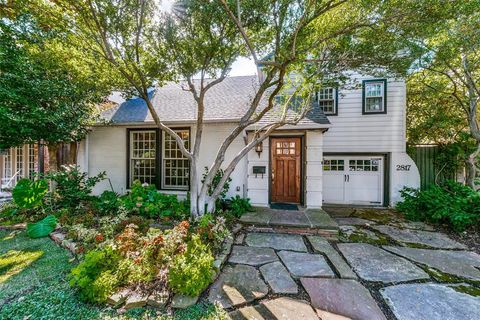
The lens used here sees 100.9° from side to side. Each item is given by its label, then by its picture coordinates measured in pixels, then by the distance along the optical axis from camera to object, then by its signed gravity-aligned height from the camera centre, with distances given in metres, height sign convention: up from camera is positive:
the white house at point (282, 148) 6.05 +0.25
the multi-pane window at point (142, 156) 6.83 -0.02
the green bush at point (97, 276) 2.20 -1.40
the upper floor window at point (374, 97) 7.21 +2.18
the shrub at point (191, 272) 2.25 -1.37
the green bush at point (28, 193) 4.66 -0.91
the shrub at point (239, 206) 5.23 -1.39
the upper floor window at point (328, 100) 7.58 +2.14
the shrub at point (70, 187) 5.43 -0.91
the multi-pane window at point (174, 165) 6.66 -0.32
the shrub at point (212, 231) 3.28 -1.33
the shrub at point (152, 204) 4.95 -1.27
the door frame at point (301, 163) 6.05 -0.22
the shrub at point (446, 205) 4.58 -1.27
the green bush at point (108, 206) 5.16 -1.32
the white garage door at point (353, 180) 7.36 -0.90
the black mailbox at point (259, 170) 5.98 -0.43
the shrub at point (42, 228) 4.04 -1.51
